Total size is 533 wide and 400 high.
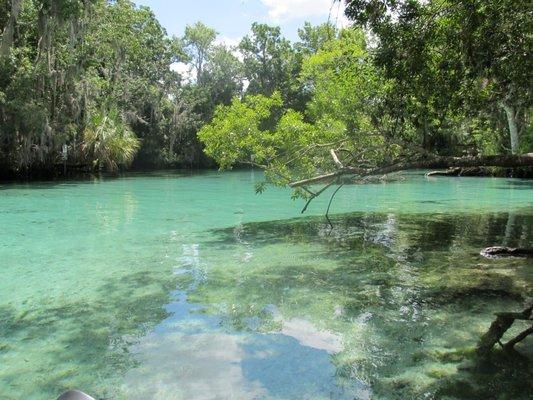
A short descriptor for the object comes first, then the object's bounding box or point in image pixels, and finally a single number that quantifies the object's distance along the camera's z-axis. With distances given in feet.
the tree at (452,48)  22.25
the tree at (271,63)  162.91
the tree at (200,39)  177.37
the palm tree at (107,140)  99.91
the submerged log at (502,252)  28.61
